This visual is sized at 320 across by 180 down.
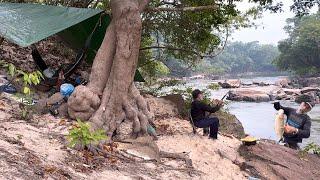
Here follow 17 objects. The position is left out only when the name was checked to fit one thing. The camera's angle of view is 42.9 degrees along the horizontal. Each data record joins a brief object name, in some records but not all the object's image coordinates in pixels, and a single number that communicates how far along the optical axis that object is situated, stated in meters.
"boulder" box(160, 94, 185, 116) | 9.74
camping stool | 7.47
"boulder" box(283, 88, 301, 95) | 34.70
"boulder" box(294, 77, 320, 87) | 42.67
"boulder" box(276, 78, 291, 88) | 42.62
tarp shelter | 6.48
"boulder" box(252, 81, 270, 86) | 44.97
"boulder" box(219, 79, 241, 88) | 42.44
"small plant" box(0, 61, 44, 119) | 5.99
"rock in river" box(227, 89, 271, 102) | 32.38
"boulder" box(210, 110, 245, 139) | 10.46
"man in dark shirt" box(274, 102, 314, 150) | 7.34
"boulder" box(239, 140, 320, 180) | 6.63
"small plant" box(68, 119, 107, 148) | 4.38
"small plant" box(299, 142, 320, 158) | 7.62
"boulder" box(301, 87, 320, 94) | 33.81
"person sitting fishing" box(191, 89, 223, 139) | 7.13
